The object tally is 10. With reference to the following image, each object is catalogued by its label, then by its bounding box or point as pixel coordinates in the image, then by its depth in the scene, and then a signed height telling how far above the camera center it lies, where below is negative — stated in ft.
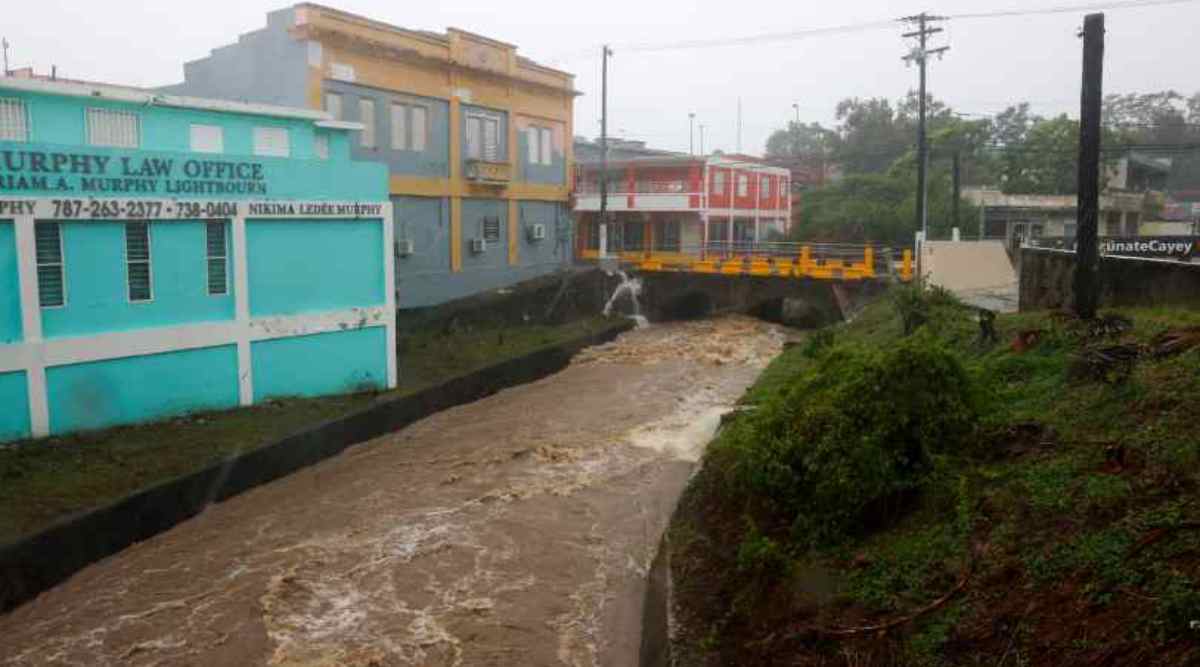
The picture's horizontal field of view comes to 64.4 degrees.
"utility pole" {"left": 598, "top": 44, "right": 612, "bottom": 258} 115.03 +13.81
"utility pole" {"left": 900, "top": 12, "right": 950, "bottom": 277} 94.22 +18.15
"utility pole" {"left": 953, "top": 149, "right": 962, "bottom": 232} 120.90 +7.32
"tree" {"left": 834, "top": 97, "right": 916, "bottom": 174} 200.13 +22.06
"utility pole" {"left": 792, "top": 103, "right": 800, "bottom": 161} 278.83 +31.04
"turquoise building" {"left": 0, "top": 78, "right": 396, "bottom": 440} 44.88 -1.01
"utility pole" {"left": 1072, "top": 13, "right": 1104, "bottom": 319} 39.19 +2.71
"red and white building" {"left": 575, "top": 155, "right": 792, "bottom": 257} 135.03 +5.20
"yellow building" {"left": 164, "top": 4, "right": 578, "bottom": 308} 83.87 +12.08
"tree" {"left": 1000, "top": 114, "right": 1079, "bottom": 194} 149.59 +12.58
